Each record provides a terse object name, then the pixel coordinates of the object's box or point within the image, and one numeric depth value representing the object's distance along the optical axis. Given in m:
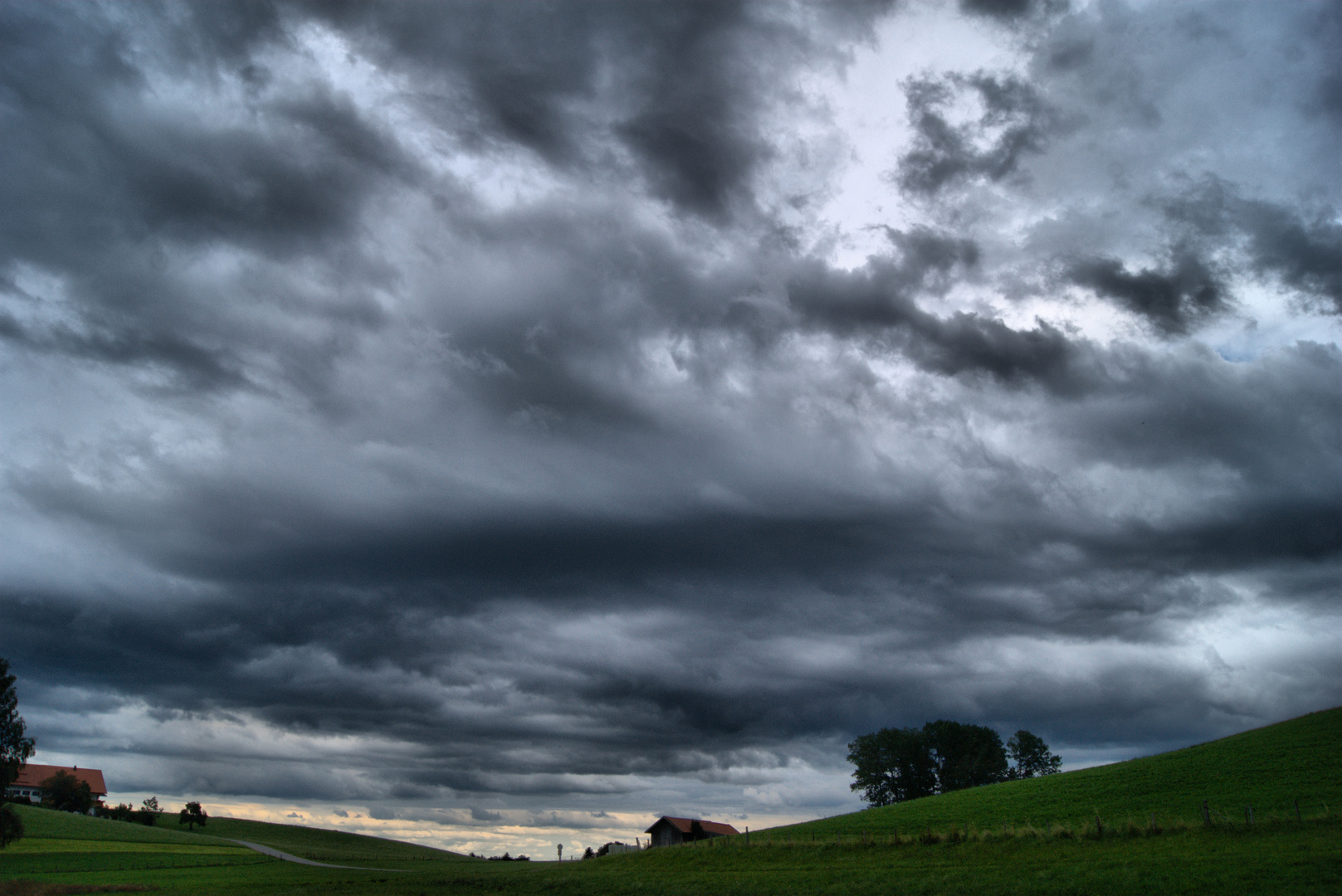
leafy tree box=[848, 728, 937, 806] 148.75
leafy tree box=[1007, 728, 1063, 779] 153.12
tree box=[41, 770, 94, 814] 177.25
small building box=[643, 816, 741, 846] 123.50
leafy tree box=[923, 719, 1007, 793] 146.75
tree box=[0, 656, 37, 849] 85.31
